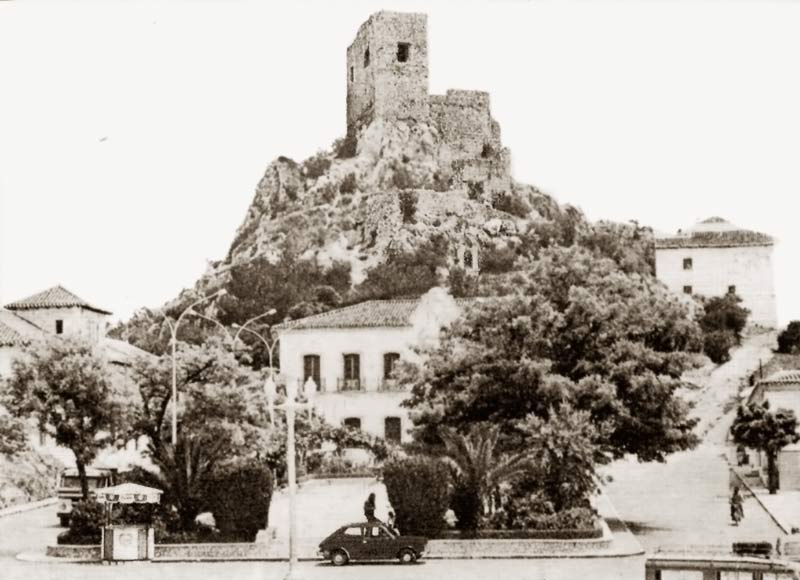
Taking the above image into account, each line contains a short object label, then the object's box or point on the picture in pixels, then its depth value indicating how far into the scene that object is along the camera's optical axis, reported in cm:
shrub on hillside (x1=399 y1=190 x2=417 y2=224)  9812
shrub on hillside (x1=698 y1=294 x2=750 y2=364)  7369
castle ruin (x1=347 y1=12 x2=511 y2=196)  10088
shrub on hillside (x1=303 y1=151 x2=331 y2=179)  10556
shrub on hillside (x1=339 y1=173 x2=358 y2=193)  10319
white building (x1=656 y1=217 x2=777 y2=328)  8044
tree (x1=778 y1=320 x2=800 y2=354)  7181
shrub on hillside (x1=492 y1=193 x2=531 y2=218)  10431
